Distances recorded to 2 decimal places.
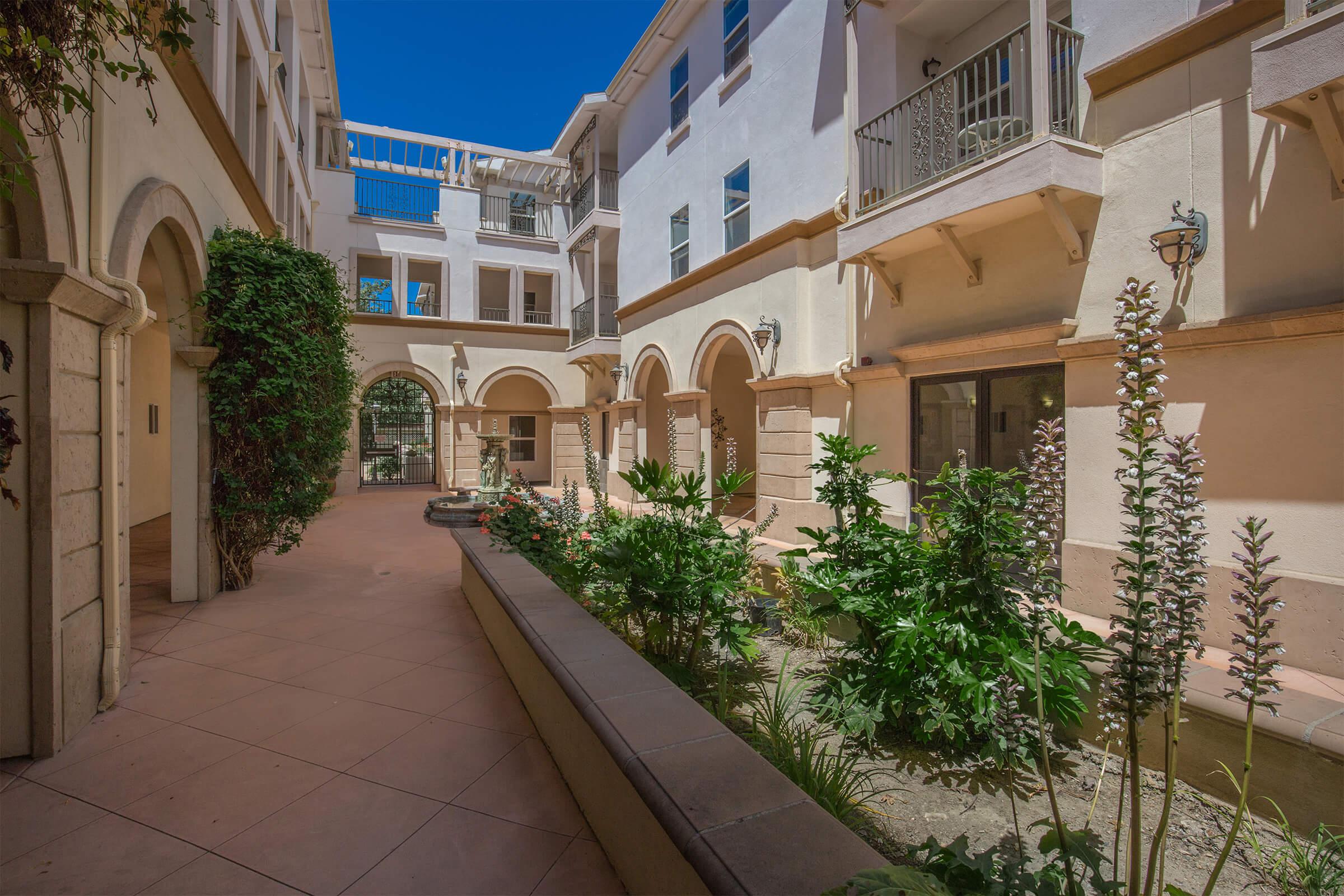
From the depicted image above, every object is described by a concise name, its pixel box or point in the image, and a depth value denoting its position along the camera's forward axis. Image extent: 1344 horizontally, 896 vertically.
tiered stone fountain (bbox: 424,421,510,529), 11.19
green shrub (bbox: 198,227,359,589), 5.74
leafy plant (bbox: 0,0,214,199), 2.31
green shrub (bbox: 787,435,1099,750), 3.24
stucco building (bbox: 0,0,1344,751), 3.92
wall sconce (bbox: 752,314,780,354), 9.52
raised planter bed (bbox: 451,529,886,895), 1.65
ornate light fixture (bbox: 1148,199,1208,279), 4.86
